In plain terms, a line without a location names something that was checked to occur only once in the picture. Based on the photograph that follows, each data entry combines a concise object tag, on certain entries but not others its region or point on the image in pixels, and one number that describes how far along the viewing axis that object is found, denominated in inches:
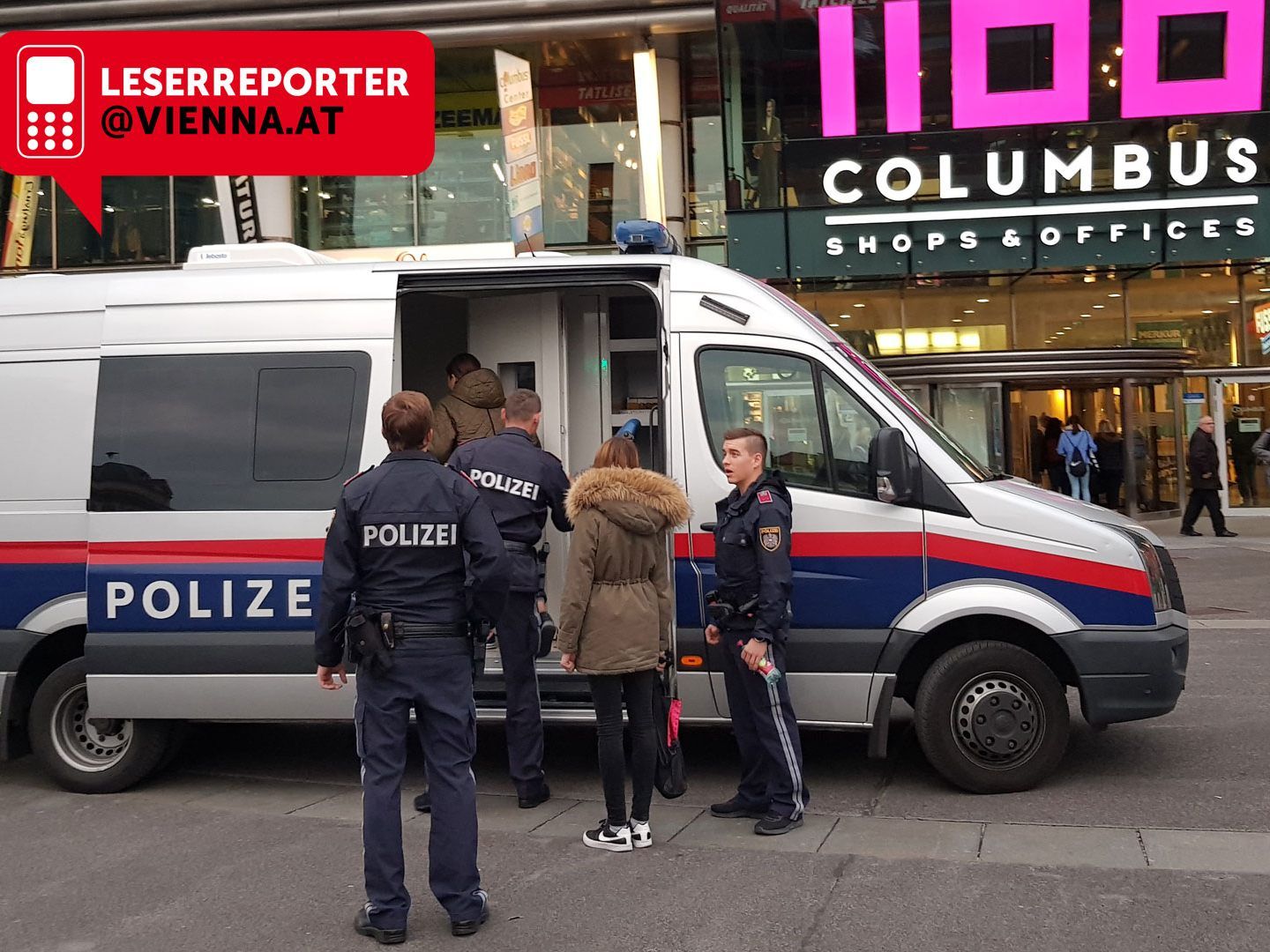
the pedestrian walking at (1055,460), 758.5
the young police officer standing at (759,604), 210.7
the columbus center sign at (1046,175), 737.0
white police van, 232.7
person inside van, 286.4
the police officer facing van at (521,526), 235.6
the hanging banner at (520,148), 710.5
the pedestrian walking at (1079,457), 737.0
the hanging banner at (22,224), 888.9
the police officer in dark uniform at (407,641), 172.6
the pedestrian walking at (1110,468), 764.6
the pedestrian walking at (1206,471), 697.6
